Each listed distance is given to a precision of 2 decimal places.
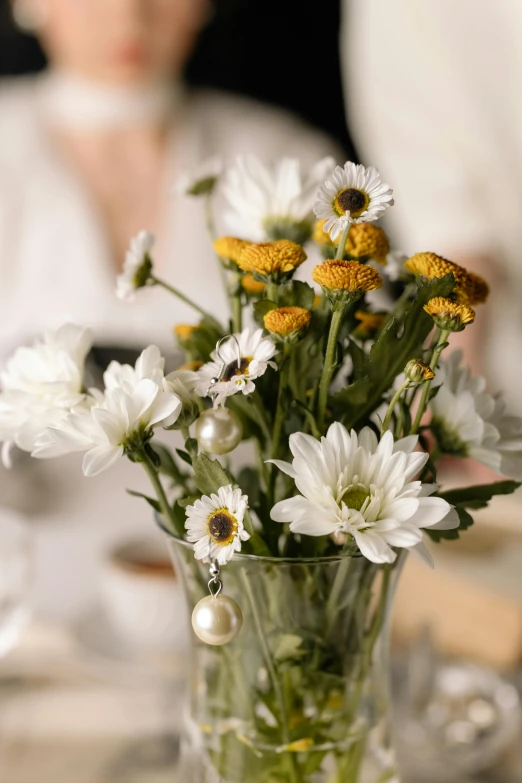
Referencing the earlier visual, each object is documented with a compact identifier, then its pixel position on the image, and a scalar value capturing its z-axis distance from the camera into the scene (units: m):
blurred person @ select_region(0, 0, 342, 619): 1.37
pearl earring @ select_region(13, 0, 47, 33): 1.36
